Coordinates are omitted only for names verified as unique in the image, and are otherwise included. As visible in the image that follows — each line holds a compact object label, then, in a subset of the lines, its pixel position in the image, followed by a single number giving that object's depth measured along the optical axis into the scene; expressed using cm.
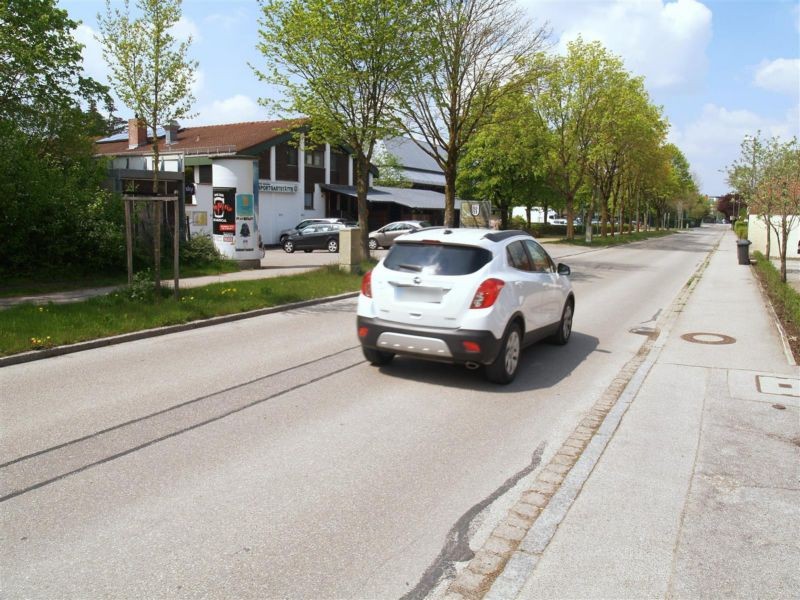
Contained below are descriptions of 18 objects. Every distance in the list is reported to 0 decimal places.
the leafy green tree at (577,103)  3959
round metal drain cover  1062
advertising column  1981
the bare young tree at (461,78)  2298
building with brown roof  3688
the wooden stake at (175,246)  1157
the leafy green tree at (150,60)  1608
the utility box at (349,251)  1847
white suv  704
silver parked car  3298
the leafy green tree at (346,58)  1834
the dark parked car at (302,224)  3309
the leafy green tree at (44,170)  1450
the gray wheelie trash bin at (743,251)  2812
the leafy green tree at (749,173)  2048
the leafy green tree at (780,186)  1716
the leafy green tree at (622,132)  4050
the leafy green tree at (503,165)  3894
